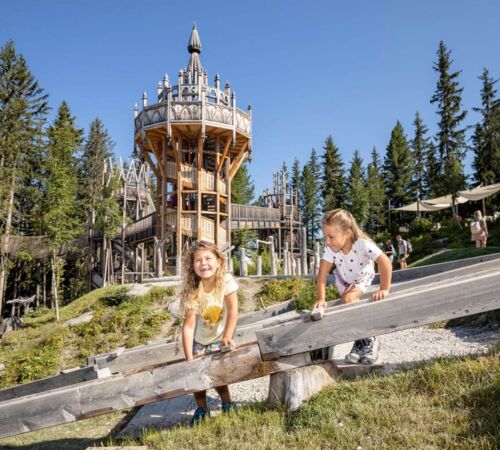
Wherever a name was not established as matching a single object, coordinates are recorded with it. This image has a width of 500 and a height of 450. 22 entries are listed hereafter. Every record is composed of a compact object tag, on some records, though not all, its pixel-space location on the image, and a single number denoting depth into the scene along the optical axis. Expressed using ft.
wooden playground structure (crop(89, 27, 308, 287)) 83.82
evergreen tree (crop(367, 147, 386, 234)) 167.43
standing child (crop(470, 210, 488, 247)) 56.39
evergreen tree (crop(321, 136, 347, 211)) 173.88
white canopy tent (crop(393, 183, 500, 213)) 99.59
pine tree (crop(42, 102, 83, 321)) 72.02
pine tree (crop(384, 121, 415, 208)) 177.06
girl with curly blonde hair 13.05
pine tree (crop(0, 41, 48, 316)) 88.17
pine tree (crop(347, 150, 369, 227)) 159.33
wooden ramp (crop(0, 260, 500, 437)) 10.46
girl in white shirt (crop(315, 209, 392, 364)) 13.38
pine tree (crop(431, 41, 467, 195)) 140.15
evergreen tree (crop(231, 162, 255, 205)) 149.79
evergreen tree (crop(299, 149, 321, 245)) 190.29
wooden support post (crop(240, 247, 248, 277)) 65.72
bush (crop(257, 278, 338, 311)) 53.88
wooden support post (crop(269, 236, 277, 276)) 68.64
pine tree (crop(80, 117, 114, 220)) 128.47
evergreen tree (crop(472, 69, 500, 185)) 123.75
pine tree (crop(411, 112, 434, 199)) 178.09
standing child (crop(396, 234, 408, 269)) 59.88
